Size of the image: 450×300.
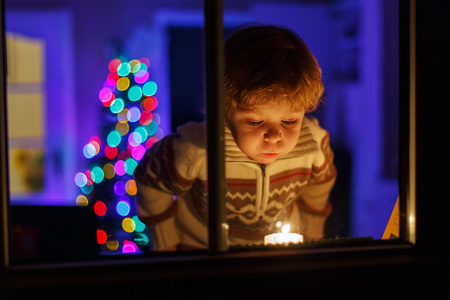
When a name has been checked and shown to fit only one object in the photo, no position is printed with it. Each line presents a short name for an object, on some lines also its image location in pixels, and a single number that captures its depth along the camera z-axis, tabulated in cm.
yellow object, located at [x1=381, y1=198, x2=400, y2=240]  111
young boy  115
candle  109
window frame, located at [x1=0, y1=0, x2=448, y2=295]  87
